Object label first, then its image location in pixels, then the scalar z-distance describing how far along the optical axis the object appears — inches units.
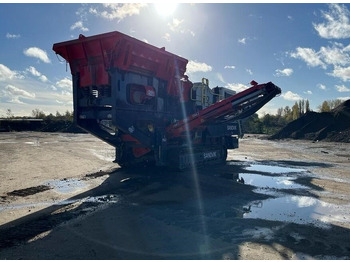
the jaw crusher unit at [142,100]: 271.3
